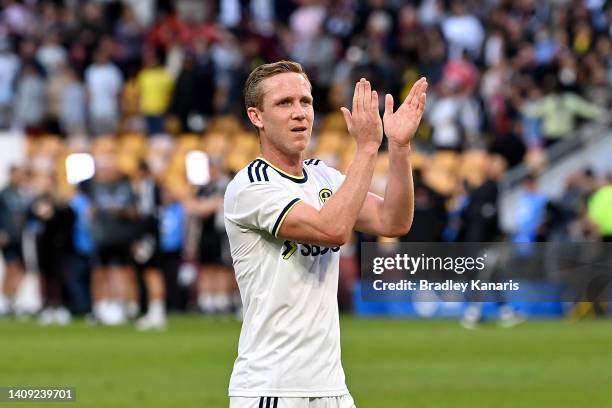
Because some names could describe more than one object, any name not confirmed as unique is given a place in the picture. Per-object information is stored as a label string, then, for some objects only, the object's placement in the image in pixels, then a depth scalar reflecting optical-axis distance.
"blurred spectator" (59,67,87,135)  27.45
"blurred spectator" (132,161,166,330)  21.77
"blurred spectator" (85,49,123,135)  27.45
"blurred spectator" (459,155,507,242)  22.64
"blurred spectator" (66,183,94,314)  24.67
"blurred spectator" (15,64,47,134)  27.52
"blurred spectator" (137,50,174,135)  27.73
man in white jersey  6.37
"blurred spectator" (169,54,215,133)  27.20
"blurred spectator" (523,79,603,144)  25.97
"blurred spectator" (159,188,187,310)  24.27
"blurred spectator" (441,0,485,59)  27.95
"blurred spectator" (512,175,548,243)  24.06
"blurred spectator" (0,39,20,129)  27.75
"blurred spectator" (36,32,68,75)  28.23
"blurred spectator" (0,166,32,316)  25.28
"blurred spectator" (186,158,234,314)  23.69
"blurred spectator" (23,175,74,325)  24.67
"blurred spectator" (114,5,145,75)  28.58
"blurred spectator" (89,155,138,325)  22.50
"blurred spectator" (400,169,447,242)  23.05
